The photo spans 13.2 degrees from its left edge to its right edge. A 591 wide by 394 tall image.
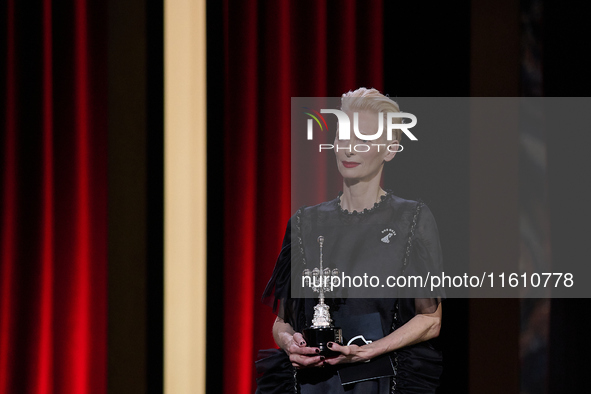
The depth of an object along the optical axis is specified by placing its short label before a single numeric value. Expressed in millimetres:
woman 6814
